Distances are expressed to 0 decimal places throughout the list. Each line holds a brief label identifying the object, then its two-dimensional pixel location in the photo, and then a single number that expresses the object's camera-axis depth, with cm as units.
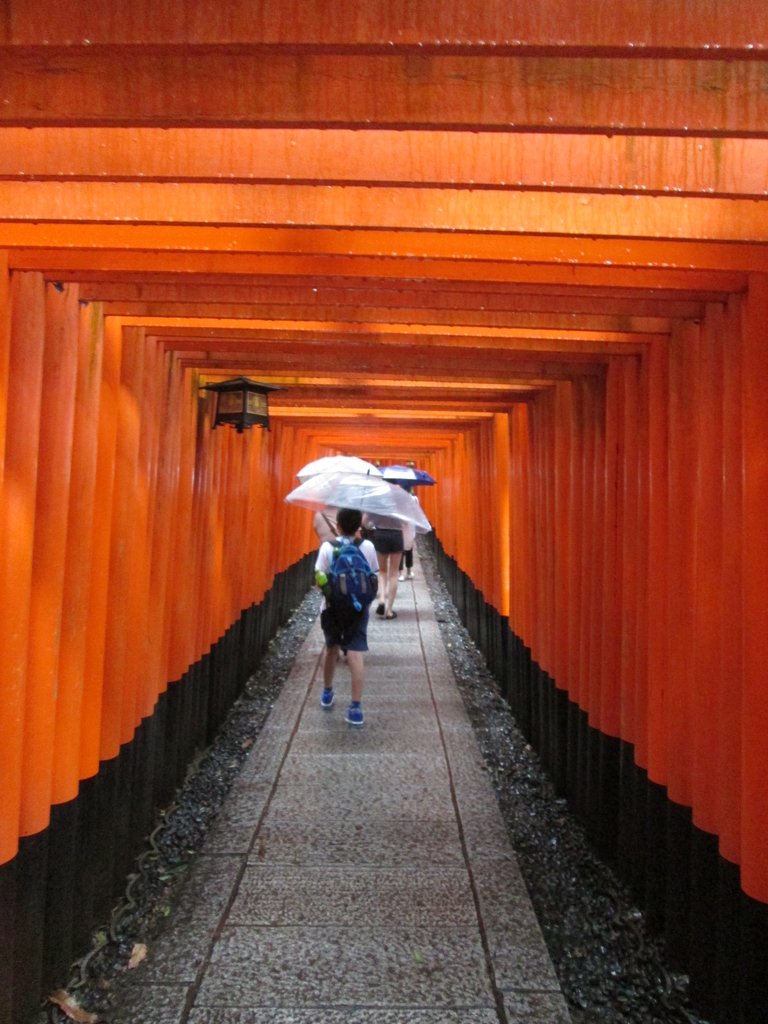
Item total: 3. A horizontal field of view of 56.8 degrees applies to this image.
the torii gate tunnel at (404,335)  164
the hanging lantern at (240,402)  483
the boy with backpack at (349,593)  583
